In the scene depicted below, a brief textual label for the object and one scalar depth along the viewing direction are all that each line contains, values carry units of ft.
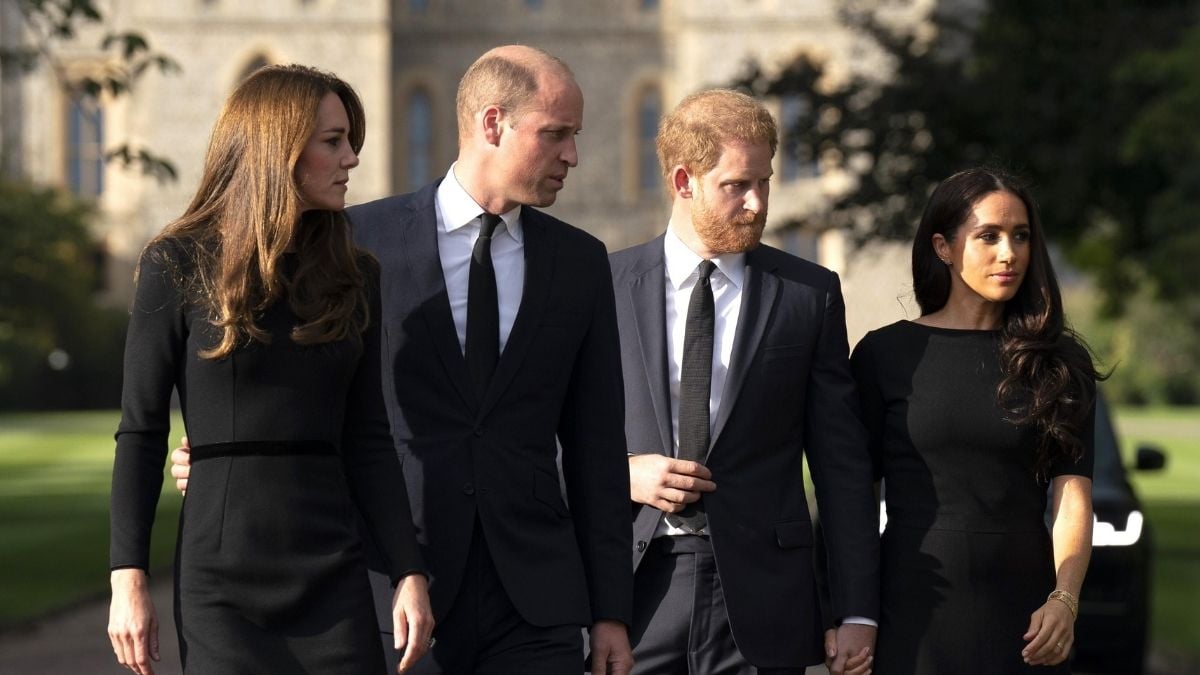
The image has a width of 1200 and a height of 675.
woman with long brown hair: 25.79
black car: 67.00
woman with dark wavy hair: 31.63
